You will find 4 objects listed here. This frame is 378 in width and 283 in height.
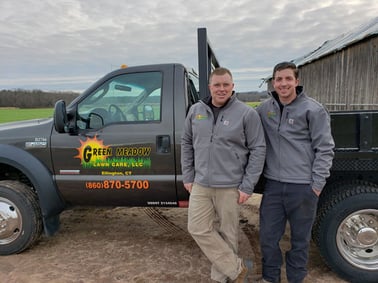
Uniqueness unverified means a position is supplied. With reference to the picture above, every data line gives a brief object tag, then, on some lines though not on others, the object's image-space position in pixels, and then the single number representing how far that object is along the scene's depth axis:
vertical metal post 3.12
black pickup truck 3.00
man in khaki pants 2.54
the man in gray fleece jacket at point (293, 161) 2.43
